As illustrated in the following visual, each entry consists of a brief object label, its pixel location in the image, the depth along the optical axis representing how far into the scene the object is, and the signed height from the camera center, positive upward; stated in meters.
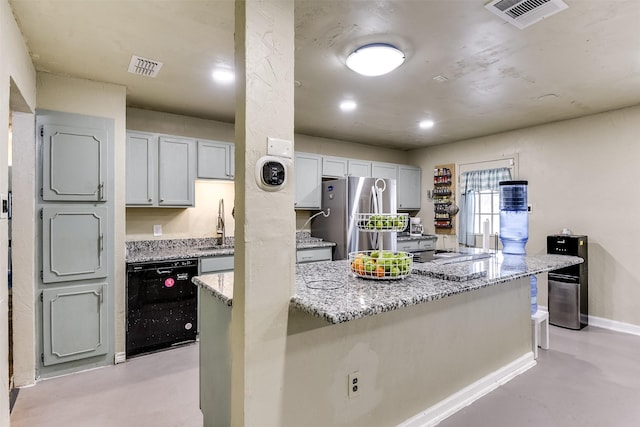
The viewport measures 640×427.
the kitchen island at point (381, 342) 1.50 -0.72
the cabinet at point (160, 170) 3.32 +0.45
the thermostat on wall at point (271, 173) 1.35 +0.17
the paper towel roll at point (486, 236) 2.64 -0.18
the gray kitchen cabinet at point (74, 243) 2.65 -0.24
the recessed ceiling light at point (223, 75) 2.72 +1.16
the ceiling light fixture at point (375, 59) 2.25 +1.08
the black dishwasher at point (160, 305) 3.03 -0.86
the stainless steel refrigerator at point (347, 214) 4.30 -0.01
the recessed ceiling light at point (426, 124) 4.23 +1.17
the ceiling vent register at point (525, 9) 1.82 +1.15
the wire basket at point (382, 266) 1.71 -0.27
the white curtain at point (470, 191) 4.93 +0.35
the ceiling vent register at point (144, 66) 2.51 +1.16
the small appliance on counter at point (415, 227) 5.65 -0.23
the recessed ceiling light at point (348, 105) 3.49 +1.17
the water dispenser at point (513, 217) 2.80 -0.03
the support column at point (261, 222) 1.33 -0.03
